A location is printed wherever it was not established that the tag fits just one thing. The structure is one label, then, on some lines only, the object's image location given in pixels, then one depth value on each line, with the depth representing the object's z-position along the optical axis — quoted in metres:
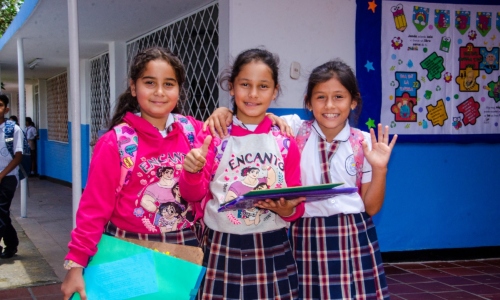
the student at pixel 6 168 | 4.98
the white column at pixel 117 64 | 7.92
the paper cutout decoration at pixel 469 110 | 4.89
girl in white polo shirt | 2.21
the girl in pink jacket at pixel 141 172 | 1.89
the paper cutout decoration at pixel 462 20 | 4.83
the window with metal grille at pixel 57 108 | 12.24
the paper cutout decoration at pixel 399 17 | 4.70
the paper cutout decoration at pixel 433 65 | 4.79
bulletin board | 4.64
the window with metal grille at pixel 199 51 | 5.09
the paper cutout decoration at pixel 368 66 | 4.61
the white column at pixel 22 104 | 7.39
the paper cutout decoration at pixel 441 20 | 4.79
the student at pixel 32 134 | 12.86
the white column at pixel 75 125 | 2.85
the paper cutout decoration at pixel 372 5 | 4.61
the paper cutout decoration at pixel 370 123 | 4.65
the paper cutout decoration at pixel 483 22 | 4.88
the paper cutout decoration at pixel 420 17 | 4.73
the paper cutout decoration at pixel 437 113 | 4.82
